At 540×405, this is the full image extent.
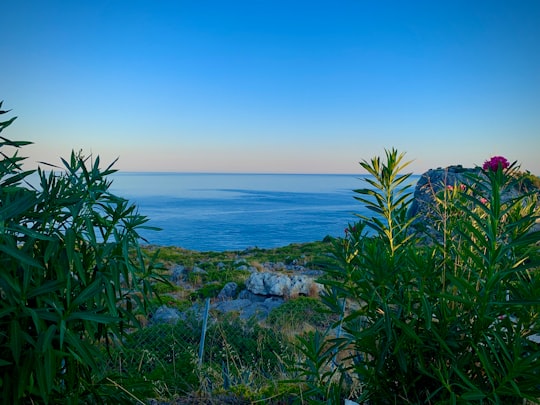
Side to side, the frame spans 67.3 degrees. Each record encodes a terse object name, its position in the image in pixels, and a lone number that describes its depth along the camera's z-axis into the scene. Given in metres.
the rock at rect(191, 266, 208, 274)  16.09
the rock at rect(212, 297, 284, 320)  9.52
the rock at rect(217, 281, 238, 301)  11.93
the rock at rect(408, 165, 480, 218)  17.87
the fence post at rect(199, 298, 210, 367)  4.91
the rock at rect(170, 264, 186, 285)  15.43
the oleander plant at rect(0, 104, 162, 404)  1.46
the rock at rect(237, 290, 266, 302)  11.29
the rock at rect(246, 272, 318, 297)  11.23
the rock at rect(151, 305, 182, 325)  7.89
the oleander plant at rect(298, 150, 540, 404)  1.46
